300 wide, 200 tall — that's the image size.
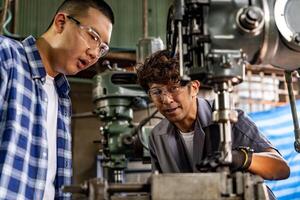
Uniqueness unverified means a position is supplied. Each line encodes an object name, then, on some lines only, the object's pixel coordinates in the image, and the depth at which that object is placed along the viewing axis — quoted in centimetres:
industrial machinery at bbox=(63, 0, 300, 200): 92
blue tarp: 214
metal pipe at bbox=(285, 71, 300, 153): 114
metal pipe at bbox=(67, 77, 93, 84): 322
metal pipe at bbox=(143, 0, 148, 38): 287
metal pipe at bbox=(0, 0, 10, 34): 228
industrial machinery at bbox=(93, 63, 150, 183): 207
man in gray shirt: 140
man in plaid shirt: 123
